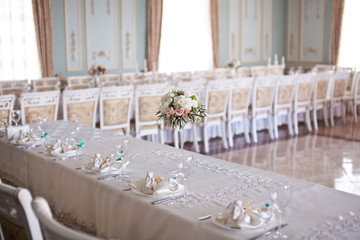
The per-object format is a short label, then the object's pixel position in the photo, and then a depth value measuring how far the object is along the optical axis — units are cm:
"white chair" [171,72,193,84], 871
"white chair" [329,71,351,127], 816
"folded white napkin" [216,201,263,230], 185
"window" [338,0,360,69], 1088
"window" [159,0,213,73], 1081
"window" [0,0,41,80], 866
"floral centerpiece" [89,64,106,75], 806
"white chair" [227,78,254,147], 676
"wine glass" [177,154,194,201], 239
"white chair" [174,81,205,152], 629
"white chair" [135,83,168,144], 595
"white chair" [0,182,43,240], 181
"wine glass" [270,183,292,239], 181
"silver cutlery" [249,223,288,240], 181
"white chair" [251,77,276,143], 704
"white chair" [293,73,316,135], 758
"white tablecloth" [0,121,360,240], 196
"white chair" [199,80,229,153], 646
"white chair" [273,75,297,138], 729
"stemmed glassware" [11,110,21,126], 409
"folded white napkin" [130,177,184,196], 228
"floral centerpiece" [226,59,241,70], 963
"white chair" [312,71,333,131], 787
